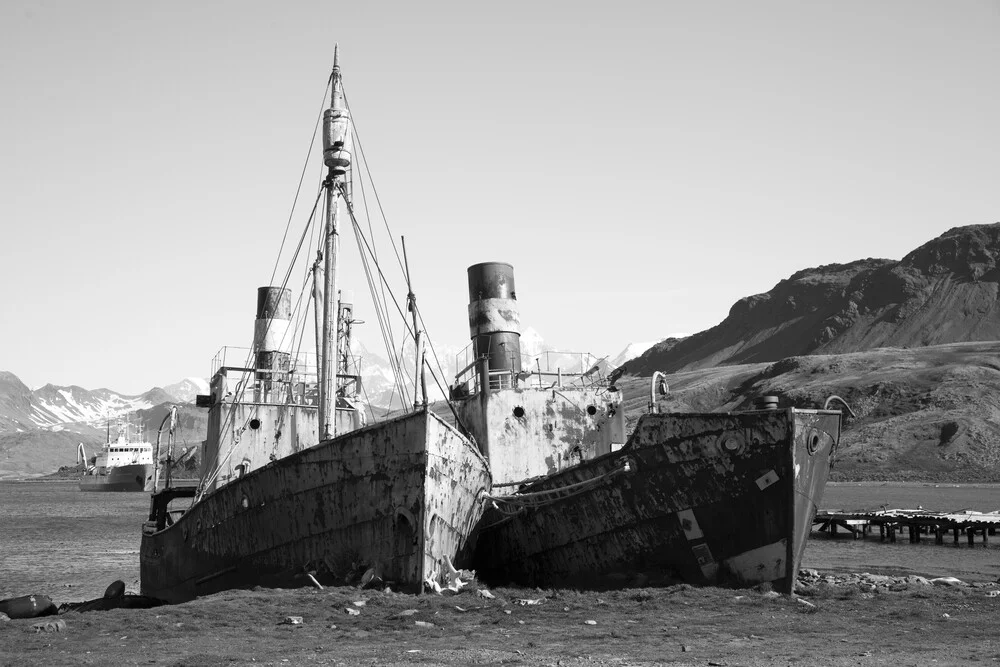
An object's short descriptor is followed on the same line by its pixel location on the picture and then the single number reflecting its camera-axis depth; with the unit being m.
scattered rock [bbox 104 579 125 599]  22.03
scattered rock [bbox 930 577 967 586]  21.26
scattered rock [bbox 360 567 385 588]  17.67
